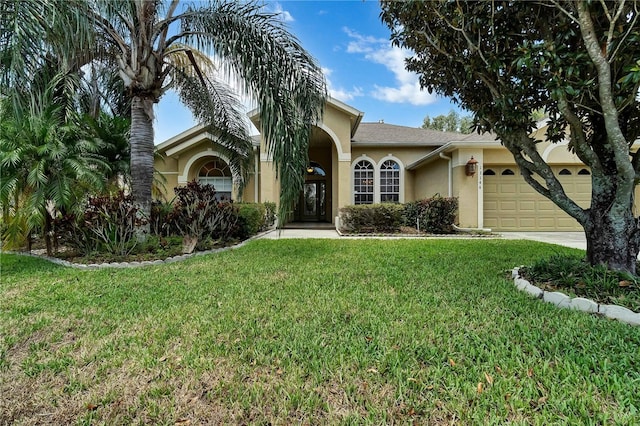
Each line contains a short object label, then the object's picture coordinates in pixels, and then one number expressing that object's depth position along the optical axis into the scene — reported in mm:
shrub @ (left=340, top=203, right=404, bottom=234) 11789
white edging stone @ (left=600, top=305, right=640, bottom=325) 3301
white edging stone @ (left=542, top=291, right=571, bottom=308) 3809
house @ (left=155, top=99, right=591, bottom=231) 12148
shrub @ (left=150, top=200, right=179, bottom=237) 8180
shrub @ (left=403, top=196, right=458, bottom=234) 11656
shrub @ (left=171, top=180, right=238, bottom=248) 7836
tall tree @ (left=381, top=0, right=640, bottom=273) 3770
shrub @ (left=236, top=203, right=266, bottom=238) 9828
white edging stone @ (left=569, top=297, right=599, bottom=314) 3602
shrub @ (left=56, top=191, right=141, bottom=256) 6762
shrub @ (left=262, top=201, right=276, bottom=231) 12695
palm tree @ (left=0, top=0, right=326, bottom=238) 6234
